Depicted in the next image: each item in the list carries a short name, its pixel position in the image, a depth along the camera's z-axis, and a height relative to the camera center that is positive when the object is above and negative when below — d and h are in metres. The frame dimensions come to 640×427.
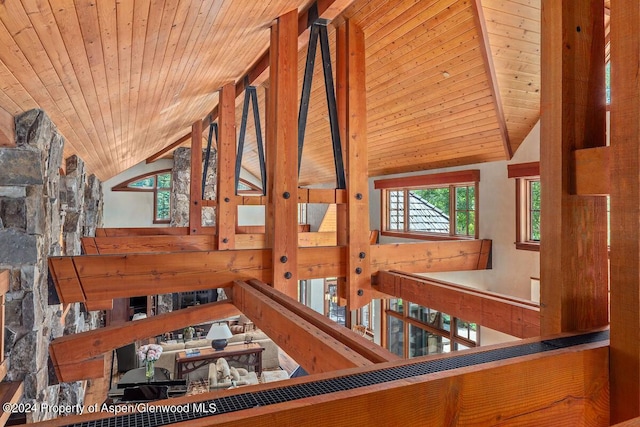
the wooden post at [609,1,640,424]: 1.09 +0.02
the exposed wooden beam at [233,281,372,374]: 1.49 -0.50
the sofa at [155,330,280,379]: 9.05 -2.93
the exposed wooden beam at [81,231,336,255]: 5.05 -0.28
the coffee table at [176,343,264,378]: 8.68 -2.90
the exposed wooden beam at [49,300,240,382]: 2.84 -0.84
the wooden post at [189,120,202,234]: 7.39 +0.74
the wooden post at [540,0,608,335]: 1.28 +0.19
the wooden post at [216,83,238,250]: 5.23 +0.63
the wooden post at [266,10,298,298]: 3.32 +0.52
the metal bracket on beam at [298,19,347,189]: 3.55 +1.12
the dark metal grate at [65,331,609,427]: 0.82 -0.37
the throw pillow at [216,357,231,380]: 7.93 -2.85
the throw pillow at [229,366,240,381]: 7.93 -2.97
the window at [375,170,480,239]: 6.05 +0.27
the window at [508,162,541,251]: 5.04 +0.18
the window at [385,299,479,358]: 6.20 -1.77
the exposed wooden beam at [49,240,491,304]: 2.82 -0.36
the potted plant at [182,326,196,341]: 10.73 -2.90
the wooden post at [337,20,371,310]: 3.55 +0.29
